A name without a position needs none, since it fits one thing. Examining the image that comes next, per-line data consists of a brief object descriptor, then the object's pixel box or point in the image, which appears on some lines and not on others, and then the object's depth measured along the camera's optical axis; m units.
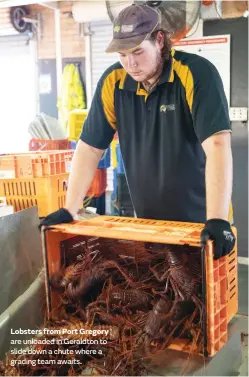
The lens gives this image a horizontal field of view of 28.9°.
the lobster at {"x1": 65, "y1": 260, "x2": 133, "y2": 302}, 1.91
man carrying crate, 1.96
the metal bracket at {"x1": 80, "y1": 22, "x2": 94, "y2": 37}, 6.99
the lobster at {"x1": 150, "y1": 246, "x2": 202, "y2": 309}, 1.70
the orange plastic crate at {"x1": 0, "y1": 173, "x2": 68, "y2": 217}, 2.68
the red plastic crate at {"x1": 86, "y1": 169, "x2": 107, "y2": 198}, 4.90
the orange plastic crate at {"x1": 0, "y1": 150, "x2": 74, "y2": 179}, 2.74
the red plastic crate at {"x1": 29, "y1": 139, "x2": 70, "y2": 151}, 4.72
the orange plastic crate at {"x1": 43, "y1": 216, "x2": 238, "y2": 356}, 1.56
